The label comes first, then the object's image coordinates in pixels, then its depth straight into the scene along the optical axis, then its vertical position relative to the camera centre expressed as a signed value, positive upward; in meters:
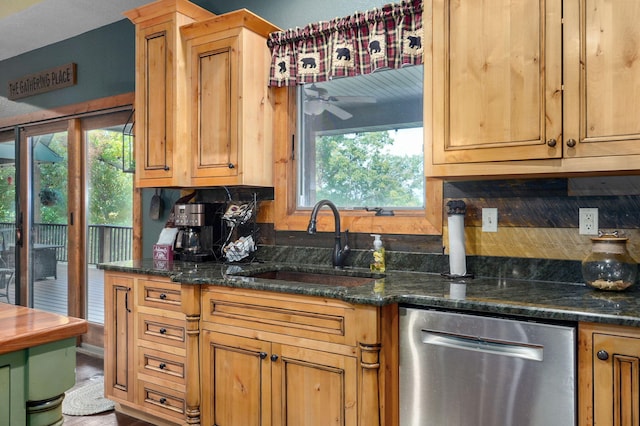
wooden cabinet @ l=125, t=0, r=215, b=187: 3.00 +0.73
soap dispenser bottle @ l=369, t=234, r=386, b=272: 2.63 -0.24
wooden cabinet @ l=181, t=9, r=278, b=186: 2.84 +0.65
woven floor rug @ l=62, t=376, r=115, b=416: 3.00 -1.19
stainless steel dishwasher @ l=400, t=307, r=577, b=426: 1.65 -0.57
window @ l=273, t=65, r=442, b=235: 2.71 +0.33
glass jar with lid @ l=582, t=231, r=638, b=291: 1.92 -0.22
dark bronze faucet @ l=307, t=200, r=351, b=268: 2.73 -0.22
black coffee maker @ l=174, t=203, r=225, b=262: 3.12 -0.13
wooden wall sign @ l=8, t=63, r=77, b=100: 4.25 +1.16
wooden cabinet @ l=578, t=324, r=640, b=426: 1.53 -0.52
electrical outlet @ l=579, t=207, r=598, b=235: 2.14 -0.05
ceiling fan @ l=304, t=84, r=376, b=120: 3.01 +0.66
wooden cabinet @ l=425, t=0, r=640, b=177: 1.79 +0.47
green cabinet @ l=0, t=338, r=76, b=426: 1.05 -0.37
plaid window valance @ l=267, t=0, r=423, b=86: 2.54 +0.90
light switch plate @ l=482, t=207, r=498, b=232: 2.37 -0.05
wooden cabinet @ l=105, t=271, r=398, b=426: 1.98 -0.68
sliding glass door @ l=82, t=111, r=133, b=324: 3.99 +0.10
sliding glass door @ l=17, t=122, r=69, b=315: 4.41 -0.07
